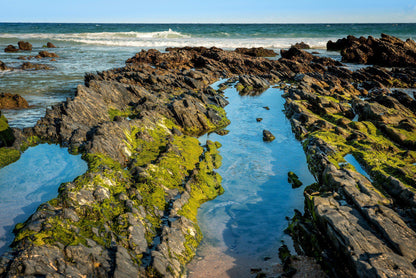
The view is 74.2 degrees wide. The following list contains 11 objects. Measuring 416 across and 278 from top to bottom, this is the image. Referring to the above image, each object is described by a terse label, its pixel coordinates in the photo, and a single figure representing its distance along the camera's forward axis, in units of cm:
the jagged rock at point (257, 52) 5675
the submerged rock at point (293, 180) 1373
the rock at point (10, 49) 5846
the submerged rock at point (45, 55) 5172
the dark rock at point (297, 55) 5039
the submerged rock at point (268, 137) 1903
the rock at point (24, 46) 6188
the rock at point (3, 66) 3915
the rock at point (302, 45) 7159
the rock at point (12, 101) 2269
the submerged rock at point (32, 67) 4025
